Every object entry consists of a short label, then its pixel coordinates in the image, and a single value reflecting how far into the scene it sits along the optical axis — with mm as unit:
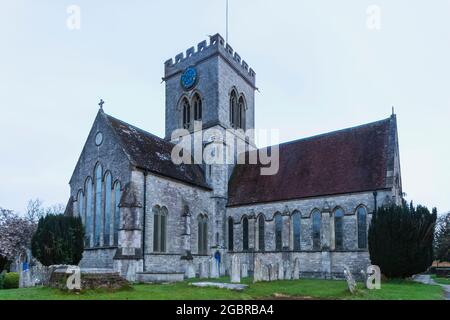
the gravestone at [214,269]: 25531
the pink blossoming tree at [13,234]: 31623
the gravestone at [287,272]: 24234
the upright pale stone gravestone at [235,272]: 20891
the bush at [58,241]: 23172
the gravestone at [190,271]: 25672
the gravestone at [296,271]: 24562
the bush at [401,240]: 22500
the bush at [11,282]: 21609
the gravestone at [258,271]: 21188
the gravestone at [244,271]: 26745
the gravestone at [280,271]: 23209
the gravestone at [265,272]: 21700
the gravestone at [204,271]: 25531
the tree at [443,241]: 44875
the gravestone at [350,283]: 16172
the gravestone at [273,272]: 22248
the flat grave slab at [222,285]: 17250
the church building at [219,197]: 24594
